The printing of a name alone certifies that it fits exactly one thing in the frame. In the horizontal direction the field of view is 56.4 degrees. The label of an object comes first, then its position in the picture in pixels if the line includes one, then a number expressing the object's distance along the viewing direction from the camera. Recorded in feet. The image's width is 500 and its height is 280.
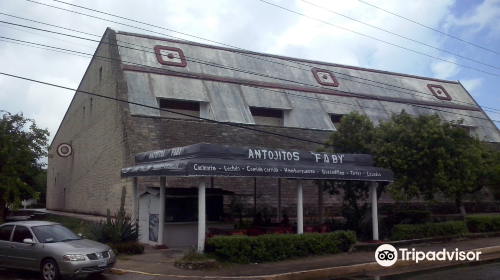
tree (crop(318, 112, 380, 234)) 66.64
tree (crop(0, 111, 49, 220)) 84.33
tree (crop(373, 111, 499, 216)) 63.87
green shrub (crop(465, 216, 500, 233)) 72.54
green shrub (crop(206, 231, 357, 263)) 44.42
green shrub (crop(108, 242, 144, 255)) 49.59
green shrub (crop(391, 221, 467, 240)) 60.79
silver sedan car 35.50
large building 85.61
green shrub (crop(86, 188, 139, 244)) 51.34
